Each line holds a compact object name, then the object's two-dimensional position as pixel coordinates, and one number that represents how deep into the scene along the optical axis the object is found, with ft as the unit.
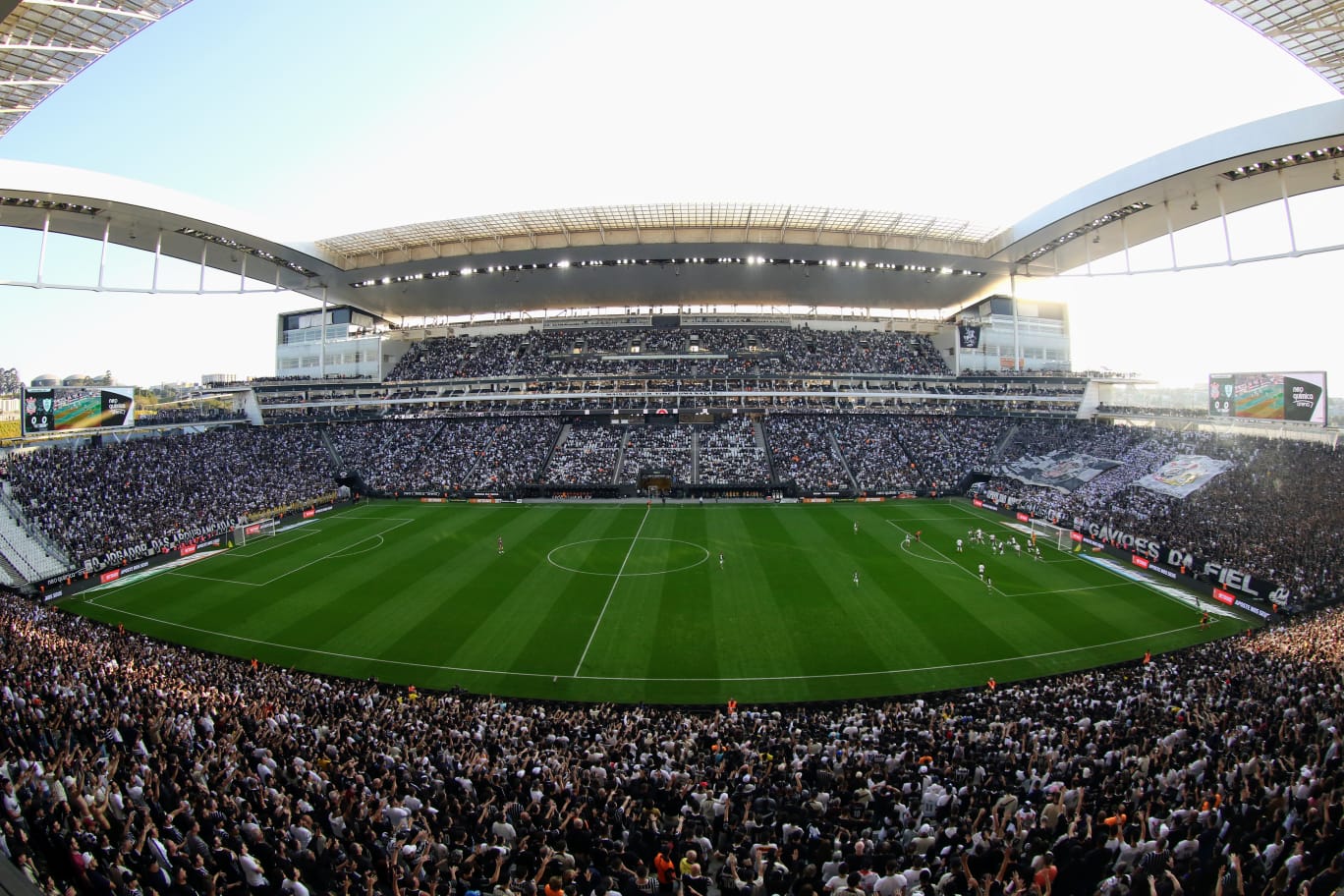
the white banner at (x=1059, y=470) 142.61
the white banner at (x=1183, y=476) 118.11
